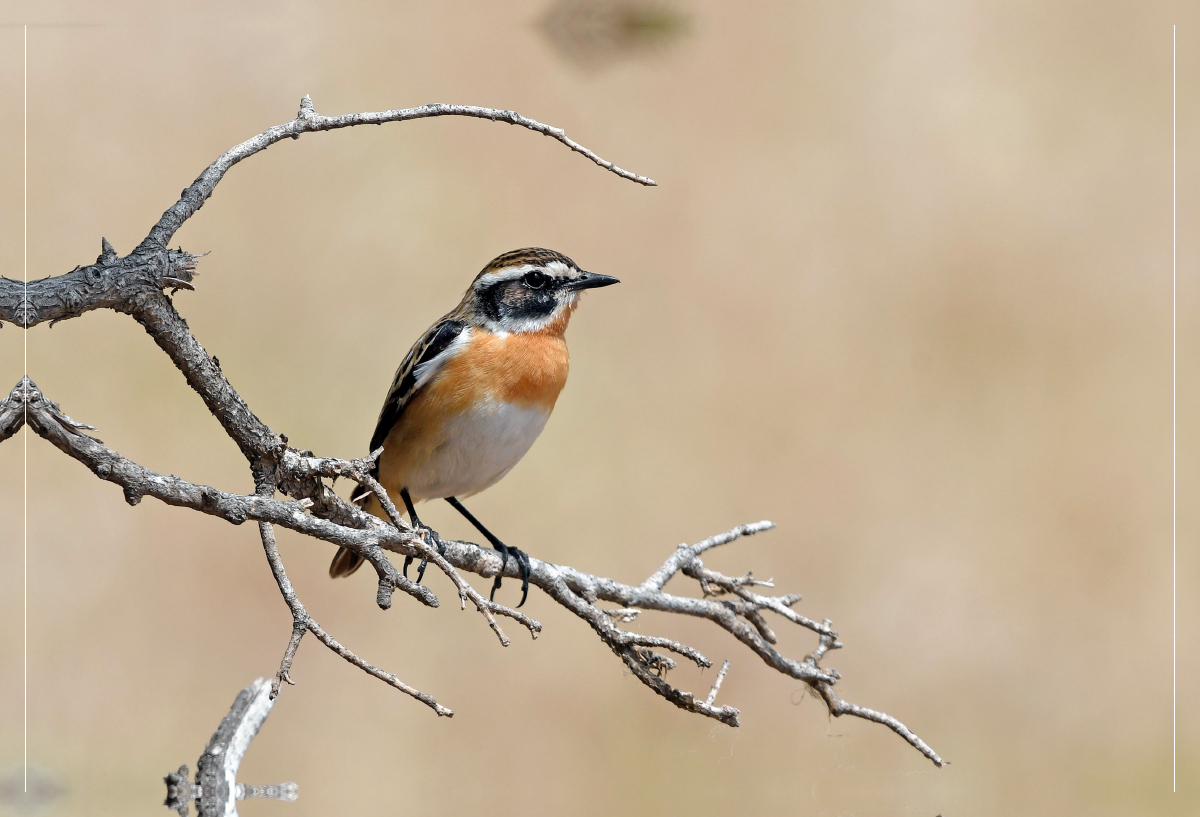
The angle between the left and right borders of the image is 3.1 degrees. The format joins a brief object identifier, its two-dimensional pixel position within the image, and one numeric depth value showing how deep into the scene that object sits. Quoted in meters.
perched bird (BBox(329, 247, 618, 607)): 5.81
